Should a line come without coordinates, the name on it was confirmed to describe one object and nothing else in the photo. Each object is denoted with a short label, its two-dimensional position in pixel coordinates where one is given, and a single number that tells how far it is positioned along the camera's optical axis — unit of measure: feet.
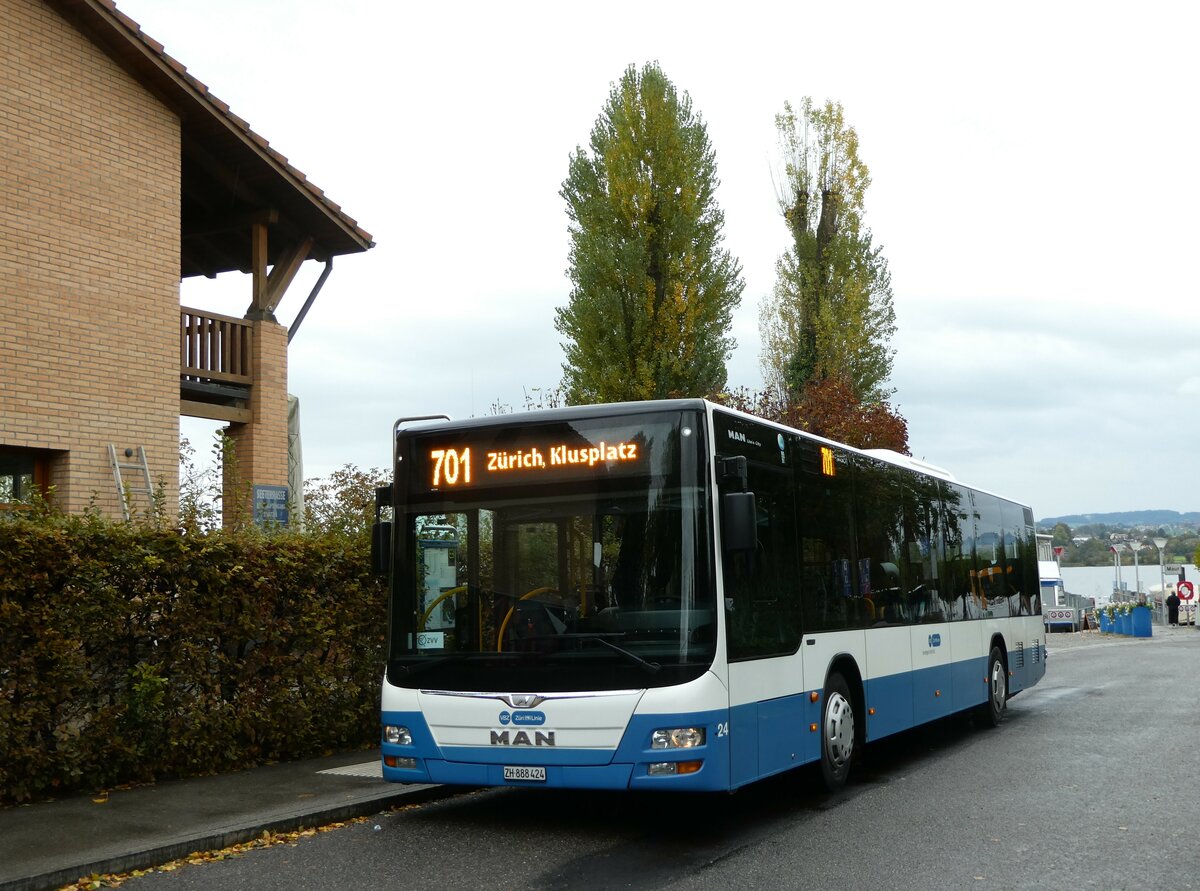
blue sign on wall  58.34
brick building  53.31
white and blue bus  26.05
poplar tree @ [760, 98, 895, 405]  122.11
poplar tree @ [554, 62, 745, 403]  99.91
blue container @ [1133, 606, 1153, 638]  148.66
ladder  55.11
